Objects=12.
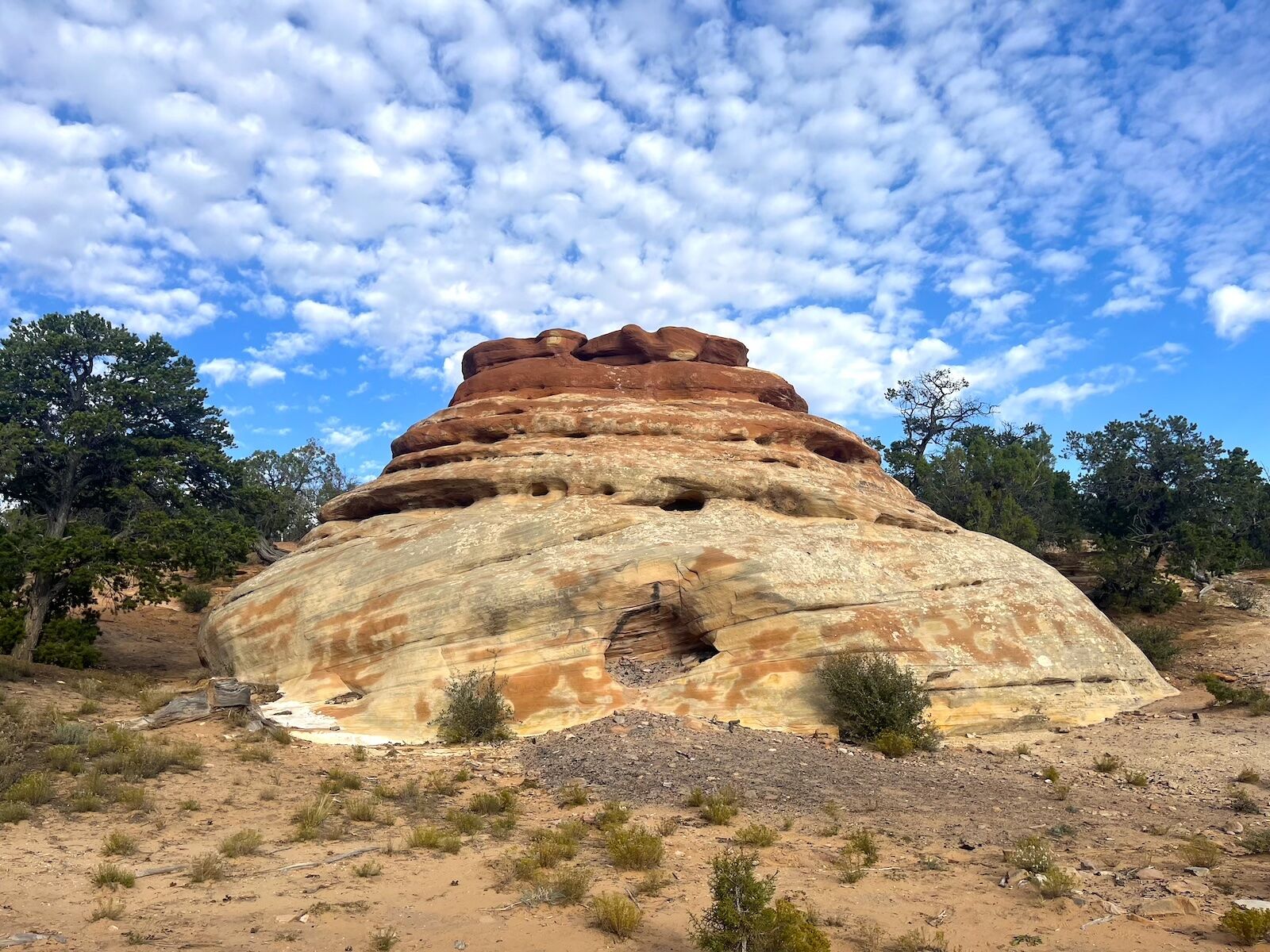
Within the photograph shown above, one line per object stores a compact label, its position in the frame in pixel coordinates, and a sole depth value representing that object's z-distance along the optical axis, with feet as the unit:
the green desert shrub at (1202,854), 26.66
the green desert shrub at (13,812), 29.63
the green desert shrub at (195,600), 111.75
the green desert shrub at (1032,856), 25.96
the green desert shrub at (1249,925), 20.40
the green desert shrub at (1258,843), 27.53
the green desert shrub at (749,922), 20.03
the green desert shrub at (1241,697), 48.75
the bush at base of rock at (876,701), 44.09
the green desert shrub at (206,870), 26.02
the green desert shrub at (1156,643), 70.38
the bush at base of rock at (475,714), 45.85
